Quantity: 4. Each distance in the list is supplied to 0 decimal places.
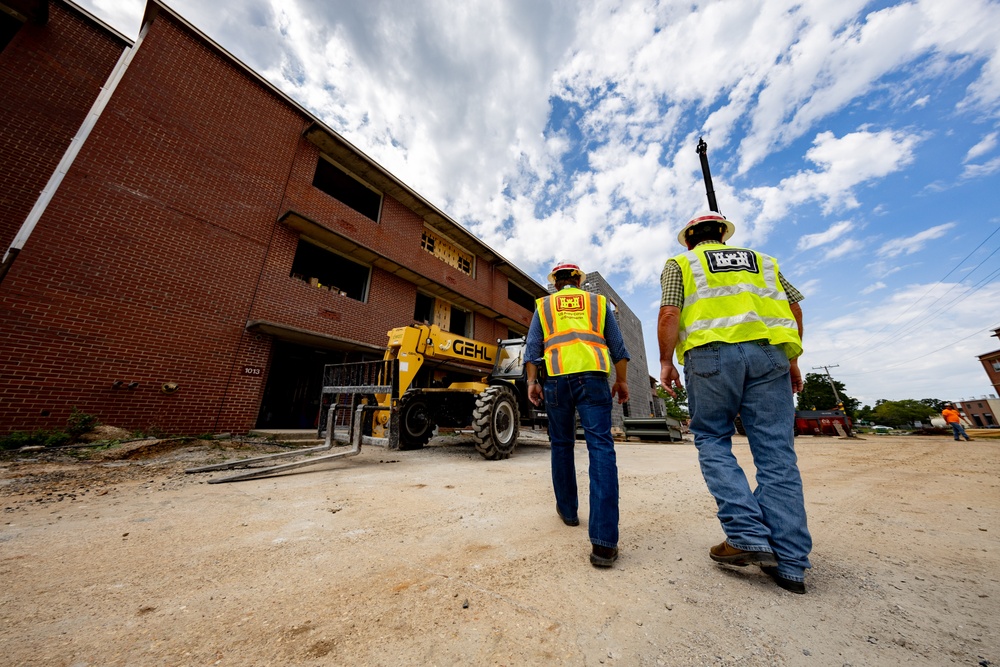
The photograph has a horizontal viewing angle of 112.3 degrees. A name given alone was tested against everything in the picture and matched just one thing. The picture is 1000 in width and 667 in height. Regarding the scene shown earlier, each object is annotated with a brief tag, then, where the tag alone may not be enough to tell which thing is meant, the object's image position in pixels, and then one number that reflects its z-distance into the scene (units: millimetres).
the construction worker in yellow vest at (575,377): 1924
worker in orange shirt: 12344
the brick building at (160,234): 5344
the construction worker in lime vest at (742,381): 1522
